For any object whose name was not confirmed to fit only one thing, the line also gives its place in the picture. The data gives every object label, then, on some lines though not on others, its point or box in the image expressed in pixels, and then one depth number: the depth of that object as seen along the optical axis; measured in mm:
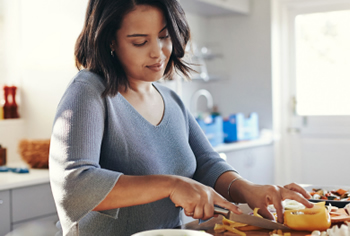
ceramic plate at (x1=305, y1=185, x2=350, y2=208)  1138
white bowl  781
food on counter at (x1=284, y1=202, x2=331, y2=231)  955
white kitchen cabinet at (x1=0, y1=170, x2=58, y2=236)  1920
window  3867
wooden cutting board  959
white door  3852
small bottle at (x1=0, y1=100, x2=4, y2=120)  2820
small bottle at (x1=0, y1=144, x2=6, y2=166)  2463
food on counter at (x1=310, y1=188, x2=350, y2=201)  1200
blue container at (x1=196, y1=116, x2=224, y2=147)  3236
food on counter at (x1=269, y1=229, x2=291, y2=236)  940
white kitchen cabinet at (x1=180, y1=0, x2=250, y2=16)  3613
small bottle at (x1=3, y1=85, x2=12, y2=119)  2822
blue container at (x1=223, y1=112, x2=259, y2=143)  3527
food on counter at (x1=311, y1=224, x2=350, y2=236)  856
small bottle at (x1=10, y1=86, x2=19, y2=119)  2849
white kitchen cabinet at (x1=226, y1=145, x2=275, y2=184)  3416
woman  896
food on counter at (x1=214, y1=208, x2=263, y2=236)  984
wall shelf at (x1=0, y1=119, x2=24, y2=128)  2753
